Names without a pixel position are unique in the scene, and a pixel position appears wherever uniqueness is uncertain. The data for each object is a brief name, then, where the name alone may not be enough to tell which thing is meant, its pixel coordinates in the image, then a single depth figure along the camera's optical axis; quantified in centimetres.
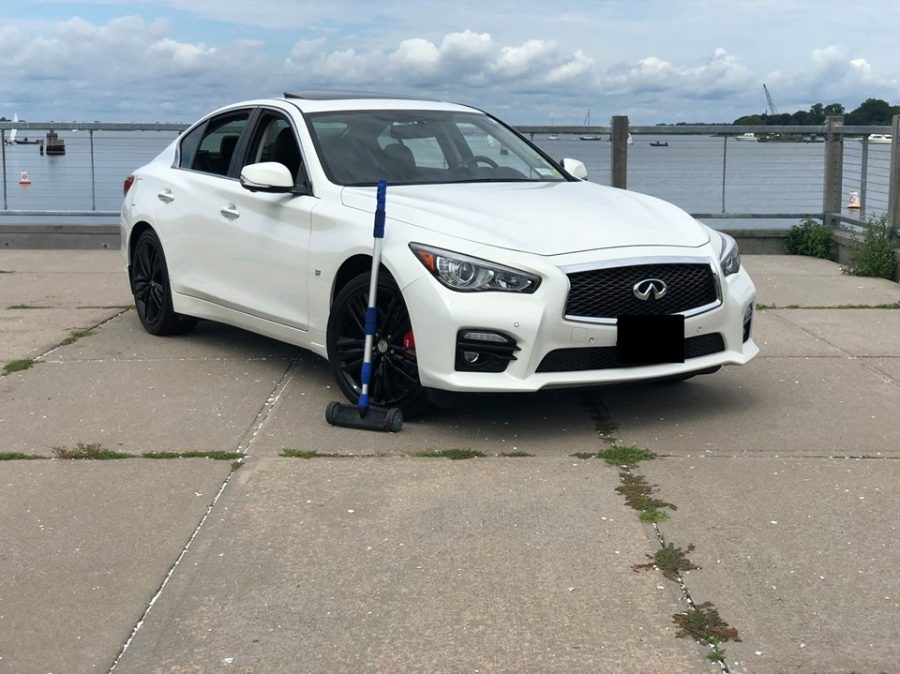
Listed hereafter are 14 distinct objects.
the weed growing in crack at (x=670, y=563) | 400
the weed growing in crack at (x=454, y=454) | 535
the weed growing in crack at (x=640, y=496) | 458
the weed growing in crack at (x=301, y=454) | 536
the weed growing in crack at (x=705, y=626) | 350
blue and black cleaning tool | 558
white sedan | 539
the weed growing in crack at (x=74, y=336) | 807
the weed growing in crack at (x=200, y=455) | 537
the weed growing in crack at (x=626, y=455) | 525
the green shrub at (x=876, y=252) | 1078
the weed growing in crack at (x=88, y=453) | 539
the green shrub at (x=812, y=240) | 1262
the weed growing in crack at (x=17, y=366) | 718
